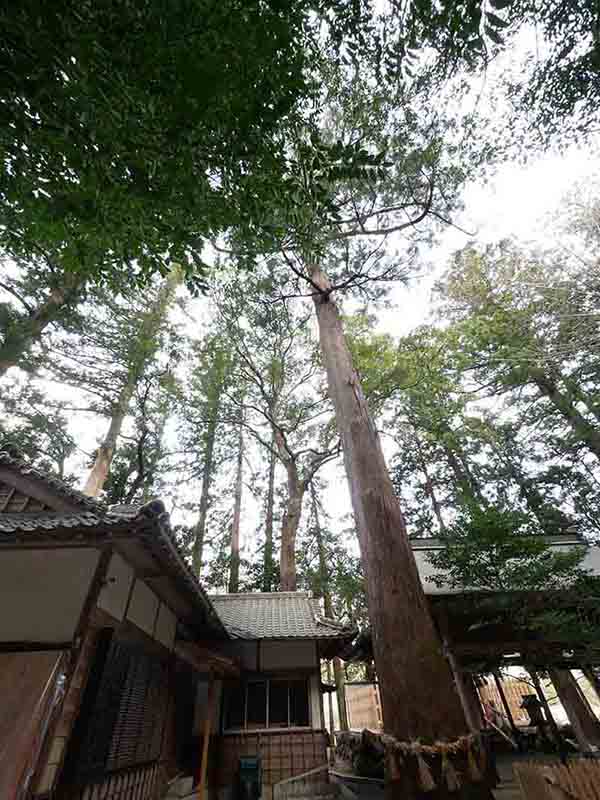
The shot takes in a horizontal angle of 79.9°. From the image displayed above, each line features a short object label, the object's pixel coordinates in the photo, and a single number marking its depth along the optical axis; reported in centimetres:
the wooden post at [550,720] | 537
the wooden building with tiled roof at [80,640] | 308
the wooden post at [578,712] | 723
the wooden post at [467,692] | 665
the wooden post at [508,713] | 959
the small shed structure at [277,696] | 661
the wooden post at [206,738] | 482
